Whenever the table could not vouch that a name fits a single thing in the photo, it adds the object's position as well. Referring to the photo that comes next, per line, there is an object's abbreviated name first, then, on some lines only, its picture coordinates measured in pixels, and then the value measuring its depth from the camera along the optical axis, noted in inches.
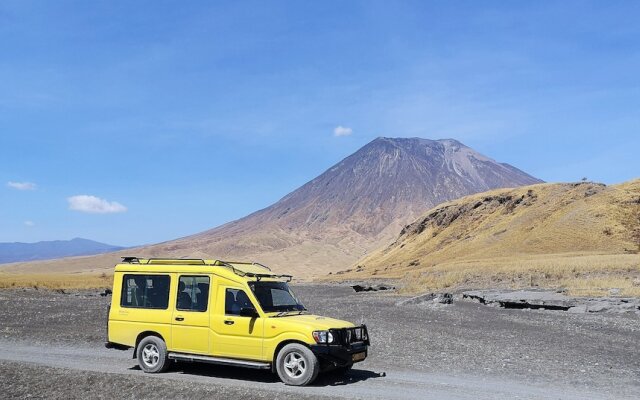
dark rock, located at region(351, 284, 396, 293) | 2106.3
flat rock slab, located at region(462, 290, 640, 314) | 1114.7
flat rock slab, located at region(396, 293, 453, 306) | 1293.9
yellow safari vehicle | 416.2
